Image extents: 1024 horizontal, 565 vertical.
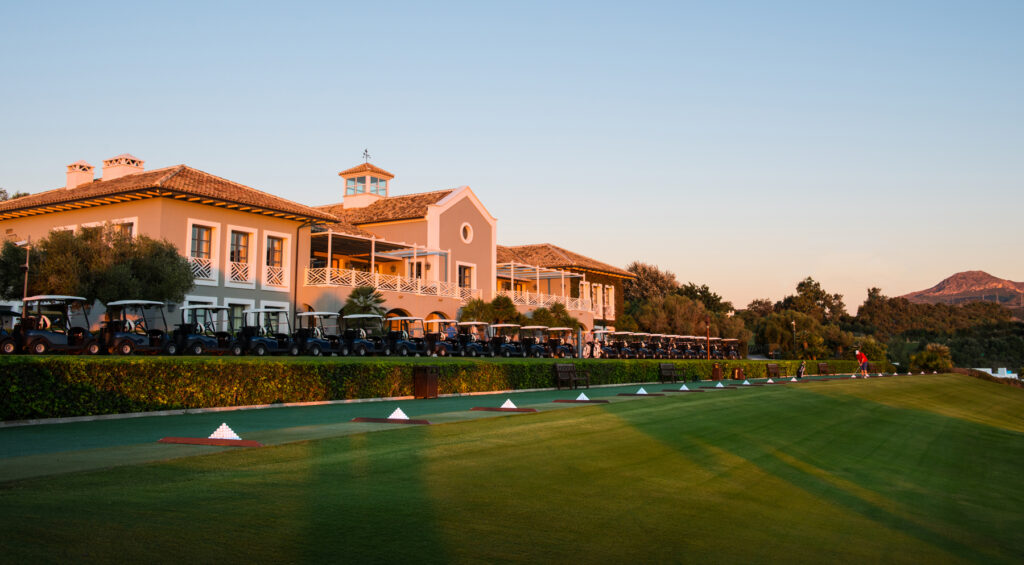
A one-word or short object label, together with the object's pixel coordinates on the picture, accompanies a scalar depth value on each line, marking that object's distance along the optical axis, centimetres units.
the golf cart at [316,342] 2744
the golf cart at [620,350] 4547
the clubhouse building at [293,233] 3089
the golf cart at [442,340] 3259
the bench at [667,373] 3368
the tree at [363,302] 3356
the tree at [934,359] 6675
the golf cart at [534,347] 3759
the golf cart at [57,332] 2045
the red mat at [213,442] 934
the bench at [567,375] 2597
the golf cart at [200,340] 2331
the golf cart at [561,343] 3956
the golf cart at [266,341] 2527
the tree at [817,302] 10456
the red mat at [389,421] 1279
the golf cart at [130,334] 2152
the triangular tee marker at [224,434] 974
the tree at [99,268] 2528
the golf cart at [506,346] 3597
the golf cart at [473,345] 3462
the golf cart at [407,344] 3064
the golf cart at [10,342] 1984
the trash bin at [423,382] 2020
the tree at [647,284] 8606
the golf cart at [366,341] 2906
